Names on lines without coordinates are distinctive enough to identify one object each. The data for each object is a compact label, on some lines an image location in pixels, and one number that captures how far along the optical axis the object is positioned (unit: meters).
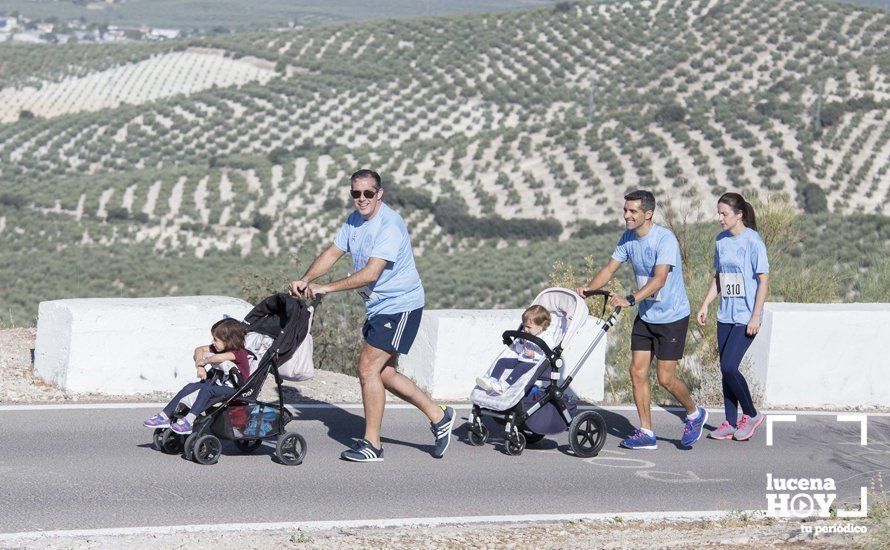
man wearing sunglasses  15.25
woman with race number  17.47
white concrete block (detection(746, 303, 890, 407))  21.37
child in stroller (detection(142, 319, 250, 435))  15.20
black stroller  15.32
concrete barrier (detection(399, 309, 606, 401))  20.61
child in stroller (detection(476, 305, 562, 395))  16.59
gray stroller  16.58
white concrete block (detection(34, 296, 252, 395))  18.94
